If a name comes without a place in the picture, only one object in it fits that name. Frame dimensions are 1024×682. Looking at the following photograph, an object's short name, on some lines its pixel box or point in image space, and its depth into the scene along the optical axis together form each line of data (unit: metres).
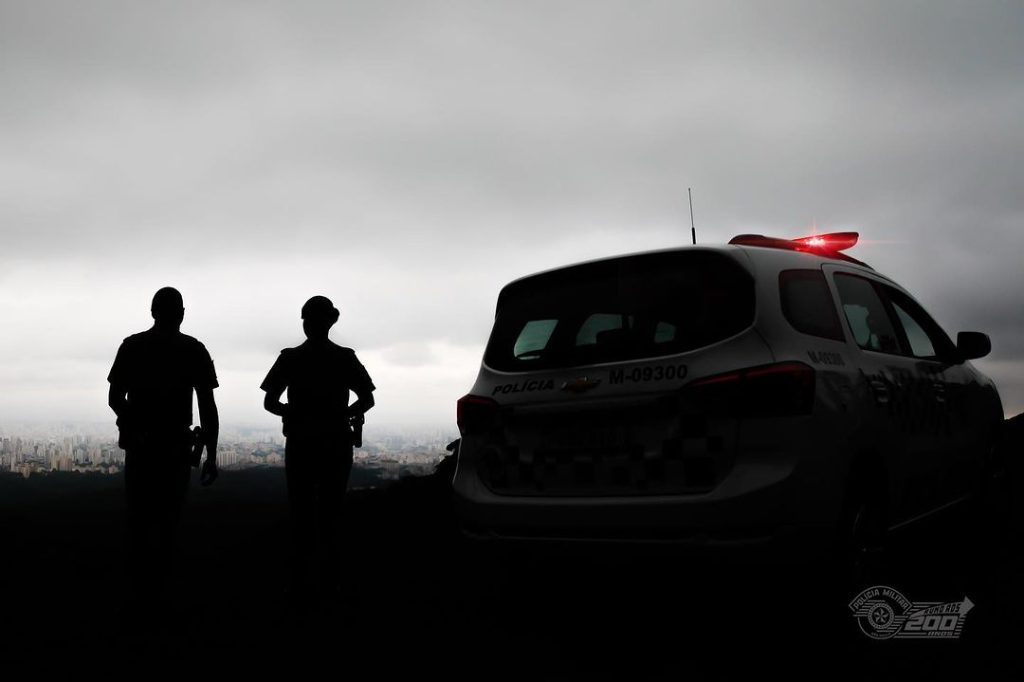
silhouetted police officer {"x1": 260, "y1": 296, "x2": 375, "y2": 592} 5.33
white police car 3.58
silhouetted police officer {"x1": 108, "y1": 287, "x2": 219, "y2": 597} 4.84
